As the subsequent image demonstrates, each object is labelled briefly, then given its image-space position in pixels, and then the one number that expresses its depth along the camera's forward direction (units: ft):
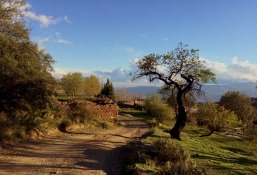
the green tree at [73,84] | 168.79
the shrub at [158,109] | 108.39
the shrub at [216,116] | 90.26
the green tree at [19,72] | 39.58
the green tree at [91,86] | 189.30
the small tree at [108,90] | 140.80
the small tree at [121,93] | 183.63
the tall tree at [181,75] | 57.52
